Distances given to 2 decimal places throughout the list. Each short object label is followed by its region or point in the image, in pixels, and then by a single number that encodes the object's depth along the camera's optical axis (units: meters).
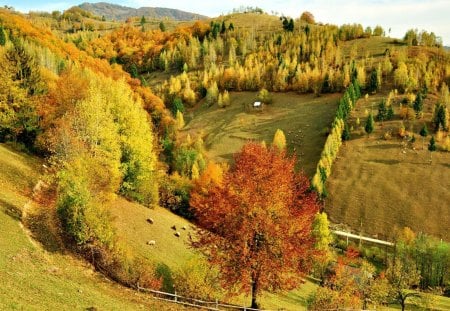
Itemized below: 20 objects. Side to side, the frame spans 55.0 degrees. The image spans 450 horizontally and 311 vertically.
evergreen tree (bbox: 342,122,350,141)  132.75
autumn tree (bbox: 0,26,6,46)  118.91
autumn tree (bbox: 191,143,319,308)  35.88
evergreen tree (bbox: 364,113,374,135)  132.34
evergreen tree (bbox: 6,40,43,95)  66.68
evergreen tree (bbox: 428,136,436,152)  119.94
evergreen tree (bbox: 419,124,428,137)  125.06
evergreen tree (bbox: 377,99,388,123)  137.62
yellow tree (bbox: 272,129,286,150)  133.25
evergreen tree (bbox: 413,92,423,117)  135.00
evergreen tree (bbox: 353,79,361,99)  155.88
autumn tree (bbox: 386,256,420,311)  57.34
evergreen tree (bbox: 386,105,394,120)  137.75
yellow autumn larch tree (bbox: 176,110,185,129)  162.25
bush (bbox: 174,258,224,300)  39.44
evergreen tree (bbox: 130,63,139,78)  189.10
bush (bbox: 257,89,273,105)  173.62
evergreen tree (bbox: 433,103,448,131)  127.19
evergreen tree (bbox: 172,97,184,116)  172.74
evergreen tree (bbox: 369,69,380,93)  161.50
